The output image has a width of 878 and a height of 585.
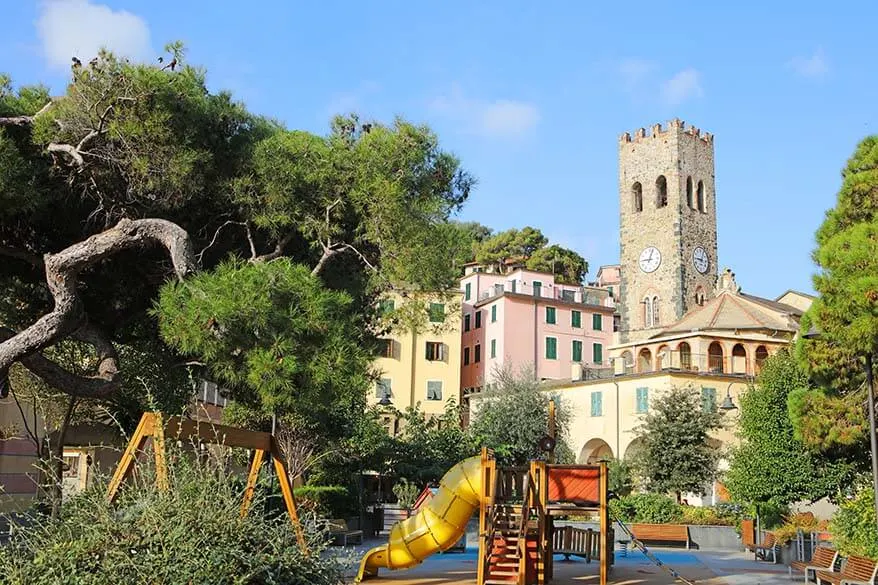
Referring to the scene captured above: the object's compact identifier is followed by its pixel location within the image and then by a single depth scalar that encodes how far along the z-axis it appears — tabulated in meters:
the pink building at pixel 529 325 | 56.62
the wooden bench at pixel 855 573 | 12.35
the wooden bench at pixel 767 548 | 20.98
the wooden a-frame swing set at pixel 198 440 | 8.21
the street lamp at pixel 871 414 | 12.70
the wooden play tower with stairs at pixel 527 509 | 13.60
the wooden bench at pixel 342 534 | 21.50
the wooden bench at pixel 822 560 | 14.46
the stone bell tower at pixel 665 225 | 63.78
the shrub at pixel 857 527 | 15.51
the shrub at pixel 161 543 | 7.21
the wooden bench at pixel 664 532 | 24.52
